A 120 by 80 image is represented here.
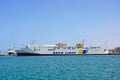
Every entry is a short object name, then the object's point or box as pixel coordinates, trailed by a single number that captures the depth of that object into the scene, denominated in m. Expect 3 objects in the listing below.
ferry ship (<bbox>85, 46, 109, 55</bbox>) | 136.00
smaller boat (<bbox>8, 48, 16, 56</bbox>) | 174.52
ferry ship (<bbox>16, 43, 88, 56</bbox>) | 133.88
